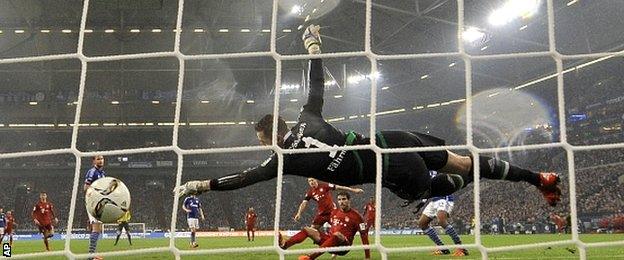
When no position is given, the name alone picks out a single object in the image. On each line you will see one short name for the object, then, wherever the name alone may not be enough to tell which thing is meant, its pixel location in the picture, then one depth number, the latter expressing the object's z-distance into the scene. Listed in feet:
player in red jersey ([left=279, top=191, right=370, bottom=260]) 20.17
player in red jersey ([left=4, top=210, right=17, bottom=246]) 44.93
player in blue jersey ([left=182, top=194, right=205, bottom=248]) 38.79
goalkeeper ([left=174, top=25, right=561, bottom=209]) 12.21
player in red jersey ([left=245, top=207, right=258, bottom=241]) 51.57
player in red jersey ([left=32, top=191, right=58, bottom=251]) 35.40
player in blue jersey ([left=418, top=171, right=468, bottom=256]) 23.38
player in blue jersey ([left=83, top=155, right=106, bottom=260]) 22.72
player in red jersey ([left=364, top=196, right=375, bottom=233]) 34.26
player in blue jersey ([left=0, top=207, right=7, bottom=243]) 43.65
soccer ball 14.32
